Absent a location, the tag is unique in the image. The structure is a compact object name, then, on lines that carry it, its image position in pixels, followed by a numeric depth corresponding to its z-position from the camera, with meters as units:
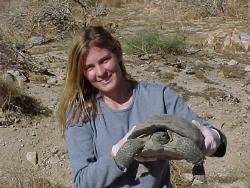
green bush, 4.66
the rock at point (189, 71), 4.17
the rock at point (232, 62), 4.46
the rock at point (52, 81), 3.91
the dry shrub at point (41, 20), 5.97
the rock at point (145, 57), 4.50
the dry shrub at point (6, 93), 3.31
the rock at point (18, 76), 3.80
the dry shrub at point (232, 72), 4.17
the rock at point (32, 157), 2.92
